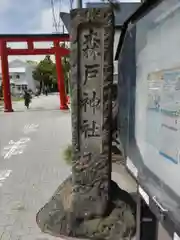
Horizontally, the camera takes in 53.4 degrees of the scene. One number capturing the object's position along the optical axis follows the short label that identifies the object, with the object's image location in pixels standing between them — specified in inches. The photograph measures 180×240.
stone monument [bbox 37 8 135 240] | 74.0
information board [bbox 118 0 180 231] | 43.1
